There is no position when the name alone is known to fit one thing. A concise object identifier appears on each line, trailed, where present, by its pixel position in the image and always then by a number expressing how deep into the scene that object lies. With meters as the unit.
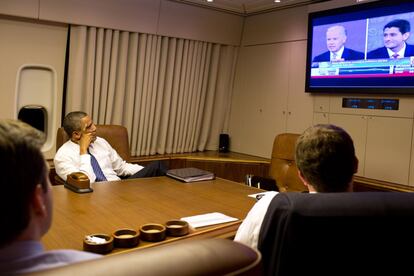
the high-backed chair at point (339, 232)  1.15
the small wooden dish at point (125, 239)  1.62
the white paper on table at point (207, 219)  1.92
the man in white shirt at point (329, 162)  1.52
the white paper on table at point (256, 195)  2.47
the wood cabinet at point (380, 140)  3.53
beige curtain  4.09
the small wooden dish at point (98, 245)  1.53
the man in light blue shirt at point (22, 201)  0.73
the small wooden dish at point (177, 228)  1.77
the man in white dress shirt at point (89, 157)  3.02
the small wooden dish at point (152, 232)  1.70
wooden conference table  1.77
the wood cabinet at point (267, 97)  4.44
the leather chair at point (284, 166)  3.68
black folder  2.80
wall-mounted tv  3.41
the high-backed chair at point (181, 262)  0.67
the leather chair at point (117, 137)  3.67
